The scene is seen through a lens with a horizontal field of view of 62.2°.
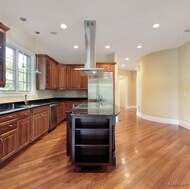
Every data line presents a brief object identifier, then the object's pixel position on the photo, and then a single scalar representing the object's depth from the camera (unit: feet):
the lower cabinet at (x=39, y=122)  12.19
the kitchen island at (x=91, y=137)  8.13
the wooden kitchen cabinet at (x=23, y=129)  10.11
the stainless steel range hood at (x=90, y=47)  12.09
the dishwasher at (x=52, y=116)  15.79
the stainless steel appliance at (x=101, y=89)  20.46
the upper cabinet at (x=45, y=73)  16.75
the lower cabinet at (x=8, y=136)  8.32
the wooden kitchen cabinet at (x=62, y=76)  22.15
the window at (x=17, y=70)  12.60
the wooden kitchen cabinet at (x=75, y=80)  22.74
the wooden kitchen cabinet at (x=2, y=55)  9.60
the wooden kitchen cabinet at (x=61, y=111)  18.98
